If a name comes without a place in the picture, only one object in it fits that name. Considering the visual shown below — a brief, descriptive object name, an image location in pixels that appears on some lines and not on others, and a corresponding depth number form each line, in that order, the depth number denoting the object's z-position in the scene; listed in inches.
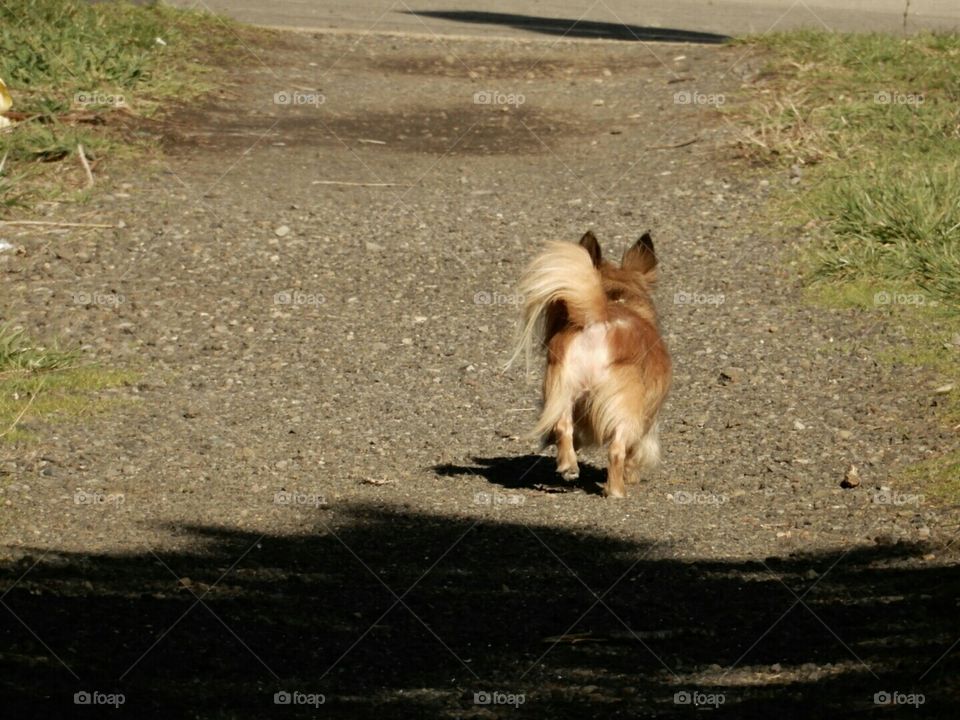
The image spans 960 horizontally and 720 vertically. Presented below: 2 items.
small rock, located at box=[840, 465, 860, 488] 597.6
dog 564.7
